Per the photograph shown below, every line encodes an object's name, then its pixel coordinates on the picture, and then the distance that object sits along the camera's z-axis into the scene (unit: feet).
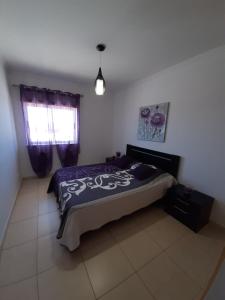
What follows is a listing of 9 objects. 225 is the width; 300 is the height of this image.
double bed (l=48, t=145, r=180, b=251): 4.94
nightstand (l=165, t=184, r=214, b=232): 6.02
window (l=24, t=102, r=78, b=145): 10.12
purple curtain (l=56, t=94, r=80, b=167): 11.36
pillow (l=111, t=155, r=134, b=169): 9.67
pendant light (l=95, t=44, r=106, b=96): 5.86
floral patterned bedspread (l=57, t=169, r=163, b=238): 5.23
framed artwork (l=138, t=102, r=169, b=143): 8.61
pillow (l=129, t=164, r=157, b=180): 7.59
